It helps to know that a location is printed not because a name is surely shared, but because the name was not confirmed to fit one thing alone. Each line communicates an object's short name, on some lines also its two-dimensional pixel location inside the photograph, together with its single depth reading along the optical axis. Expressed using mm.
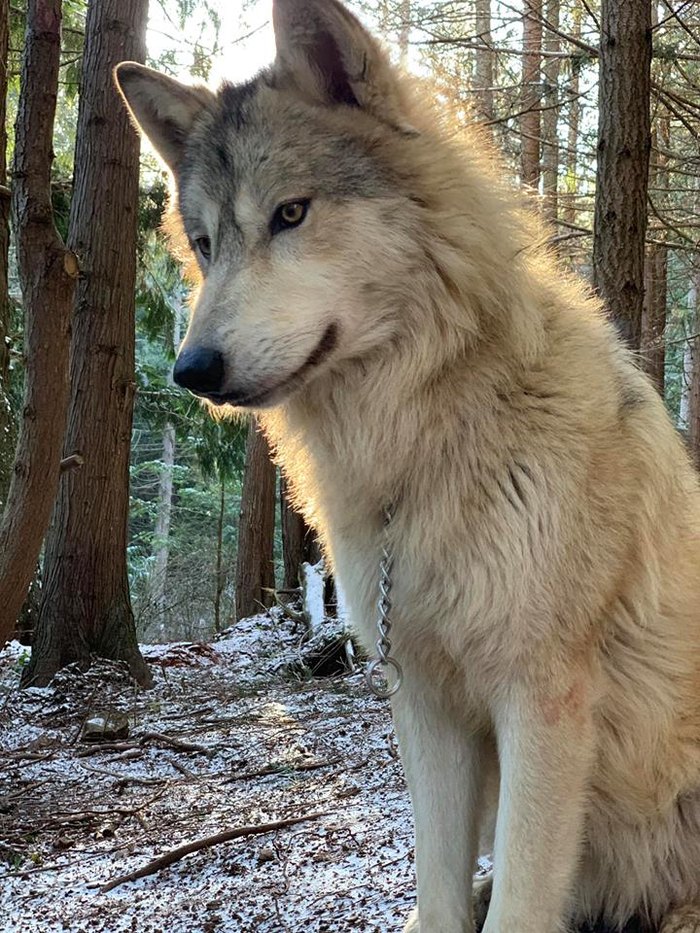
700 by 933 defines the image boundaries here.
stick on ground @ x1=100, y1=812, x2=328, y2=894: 3400
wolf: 2236
